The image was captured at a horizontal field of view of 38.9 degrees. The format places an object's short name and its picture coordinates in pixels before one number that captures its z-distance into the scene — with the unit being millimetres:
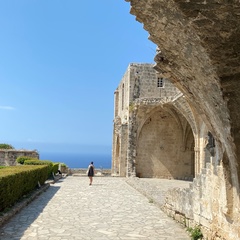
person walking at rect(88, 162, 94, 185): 18656
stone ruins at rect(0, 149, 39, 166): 29203
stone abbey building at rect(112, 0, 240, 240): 3459
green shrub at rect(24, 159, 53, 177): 20359
